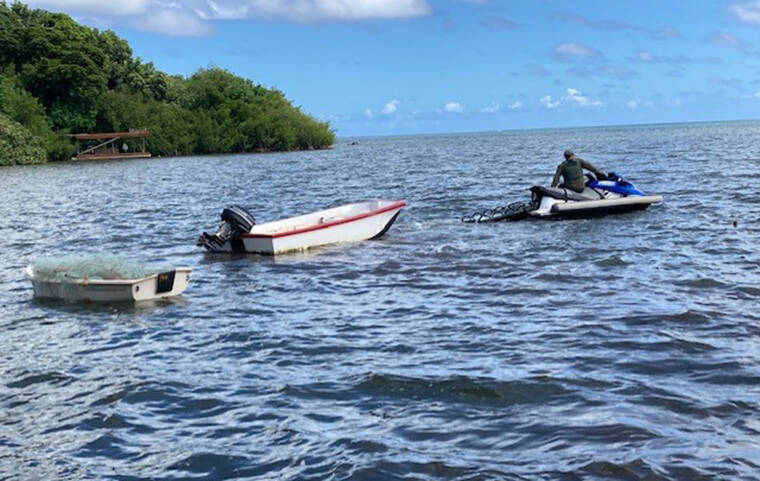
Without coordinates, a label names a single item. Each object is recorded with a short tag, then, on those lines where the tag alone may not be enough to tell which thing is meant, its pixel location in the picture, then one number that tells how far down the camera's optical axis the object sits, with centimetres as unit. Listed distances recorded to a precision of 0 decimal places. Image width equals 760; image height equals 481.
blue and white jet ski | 2459
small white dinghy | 1452
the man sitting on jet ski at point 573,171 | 2508
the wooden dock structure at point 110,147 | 8969
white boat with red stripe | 2025
